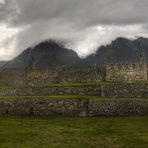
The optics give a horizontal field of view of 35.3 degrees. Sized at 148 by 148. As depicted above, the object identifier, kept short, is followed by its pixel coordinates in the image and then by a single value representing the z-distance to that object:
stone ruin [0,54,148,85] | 28.34
